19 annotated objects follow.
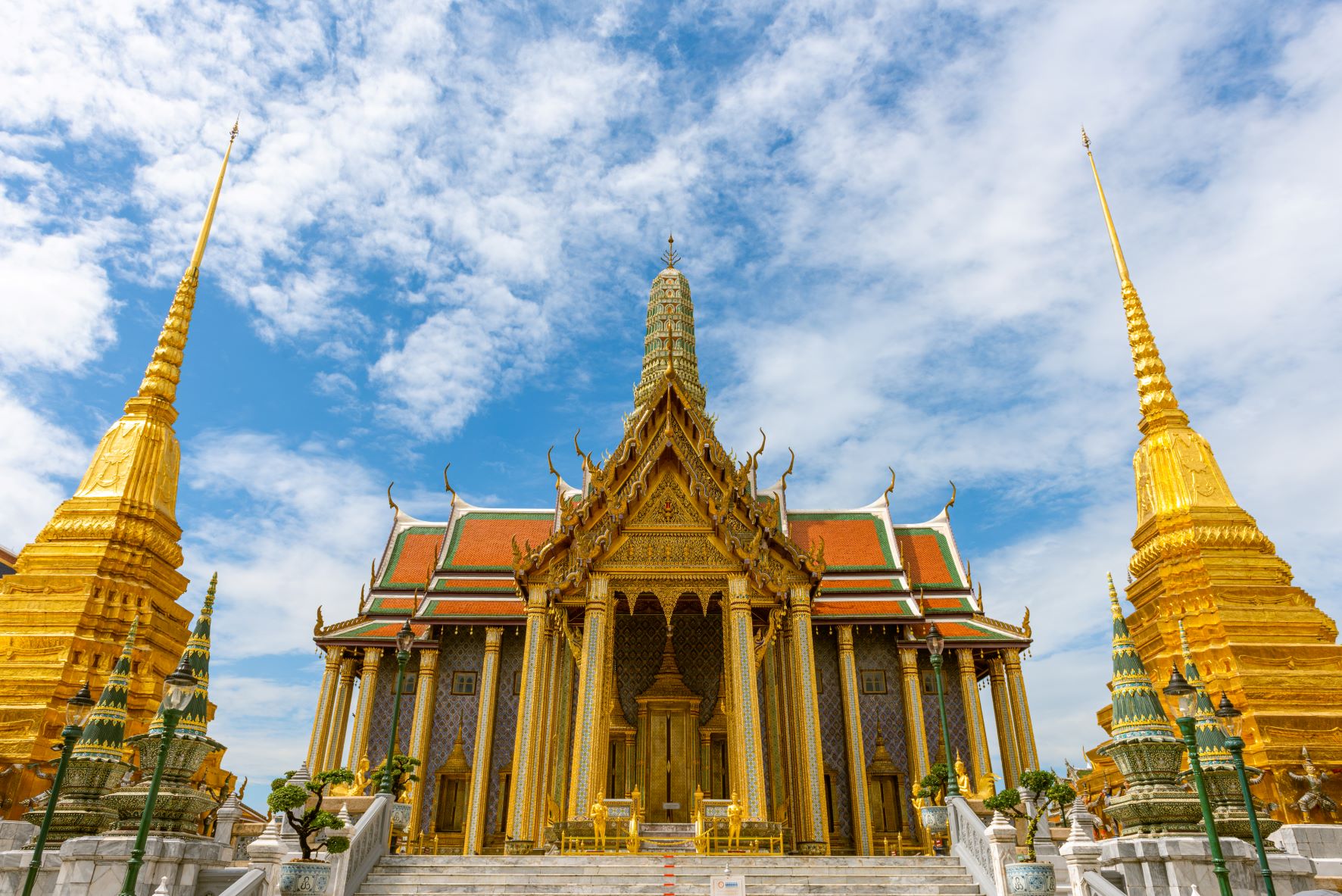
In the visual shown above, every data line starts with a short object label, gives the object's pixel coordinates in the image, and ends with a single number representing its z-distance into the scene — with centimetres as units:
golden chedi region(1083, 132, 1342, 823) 1723
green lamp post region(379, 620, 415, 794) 1276
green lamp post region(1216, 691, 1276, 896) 723
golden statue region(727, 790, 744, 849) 1298
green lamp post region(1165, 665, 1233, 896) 663
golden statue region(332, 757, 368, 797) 1299
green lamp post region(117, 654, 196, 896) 712
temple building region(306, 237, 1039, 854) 1564
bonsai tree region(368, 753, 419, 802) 1317
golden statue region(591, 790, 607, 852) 1312
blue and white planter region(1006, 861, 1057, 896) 862
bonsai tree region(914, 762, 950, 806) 1291
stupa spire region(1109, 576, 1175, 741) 941
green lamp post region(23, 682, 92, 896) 740
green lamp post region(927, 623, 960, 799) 1194
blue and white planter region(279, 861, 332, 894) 872
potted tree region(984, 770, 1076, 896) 863
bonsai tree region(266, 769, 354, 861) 902
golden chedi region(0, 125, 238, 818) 1759
